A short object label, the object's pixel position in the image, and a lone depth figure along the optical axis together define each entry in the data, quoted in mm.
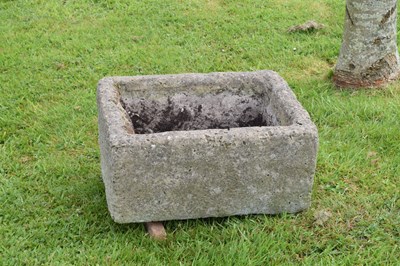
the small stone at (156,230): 3307
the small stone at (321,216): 3459
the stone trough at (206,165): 3107
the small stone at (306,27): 6262
